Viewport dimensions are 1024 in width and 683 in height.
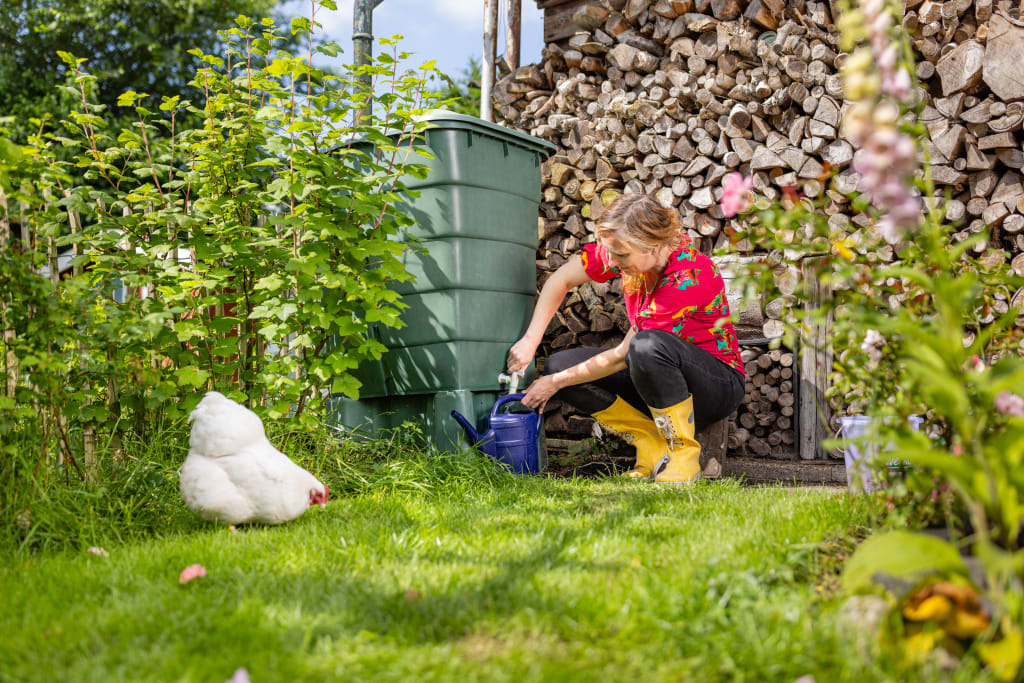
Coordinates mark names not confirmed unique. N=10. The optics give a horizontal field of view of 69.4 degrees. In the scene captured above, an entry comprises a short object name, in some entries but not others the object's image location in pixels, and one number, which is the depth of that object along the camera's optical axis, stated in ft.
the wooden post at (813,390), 9.98
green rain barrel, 9.34
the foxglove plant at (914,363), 3.22
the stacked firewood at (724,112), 8.77
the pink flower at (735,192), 4.44
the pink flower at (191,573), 4.83
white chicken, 6.08
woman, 8.76
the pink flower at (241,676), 3.30
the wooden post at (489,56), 13.35
